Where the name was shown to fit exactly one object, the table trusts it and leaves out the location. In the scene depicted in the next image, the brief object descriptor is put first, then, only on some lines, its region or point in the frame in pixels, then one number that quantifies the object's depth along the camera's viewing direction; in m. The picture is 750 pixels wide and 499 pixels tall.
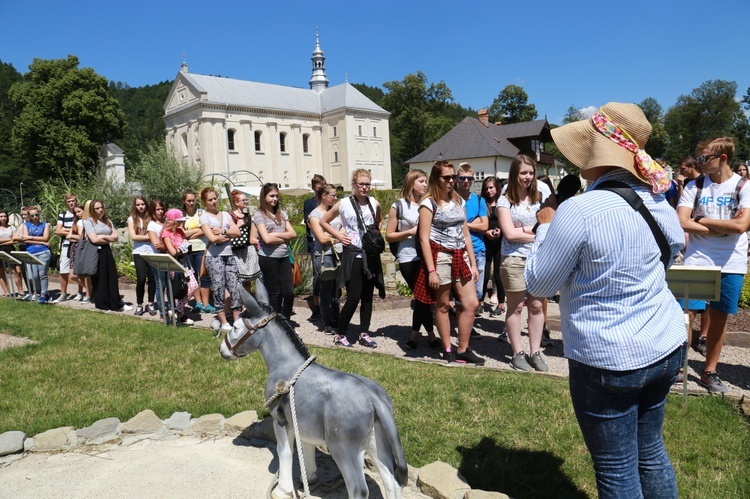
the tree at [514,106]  74.75
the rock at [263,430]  4.37
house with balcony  54.38
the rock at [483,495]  3.27
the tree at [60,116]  51.44
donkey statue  3.01
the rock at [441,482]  3.42
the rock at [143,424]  4.62
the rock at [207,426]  4.60
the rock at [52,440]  4.49
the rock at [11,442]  4.39
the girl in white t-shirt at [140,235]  9.45
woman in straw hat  2.34
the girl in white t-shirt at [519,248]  5.94
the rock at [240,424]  4.50
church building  65.62
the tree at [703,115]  73.75
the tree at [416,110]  71.25
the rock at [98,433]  4.55
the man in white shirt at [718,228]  5.12
